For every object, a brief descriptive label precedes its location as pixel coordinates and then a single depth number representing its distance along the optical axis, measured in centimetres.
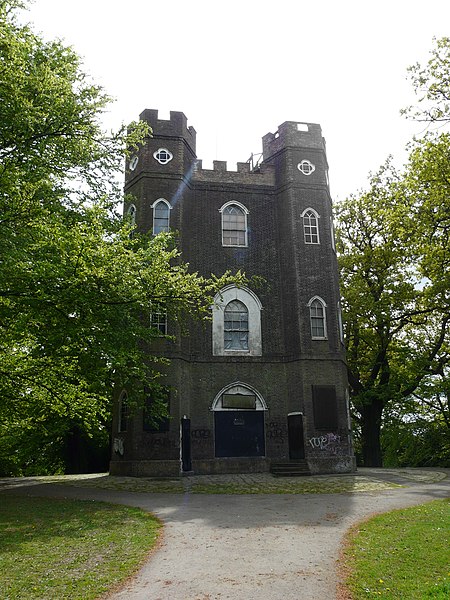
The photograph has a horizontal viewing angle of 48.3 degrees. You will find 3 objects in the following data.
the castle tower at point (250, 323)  2072
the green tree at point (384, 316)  2681
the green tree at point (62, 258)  1069
